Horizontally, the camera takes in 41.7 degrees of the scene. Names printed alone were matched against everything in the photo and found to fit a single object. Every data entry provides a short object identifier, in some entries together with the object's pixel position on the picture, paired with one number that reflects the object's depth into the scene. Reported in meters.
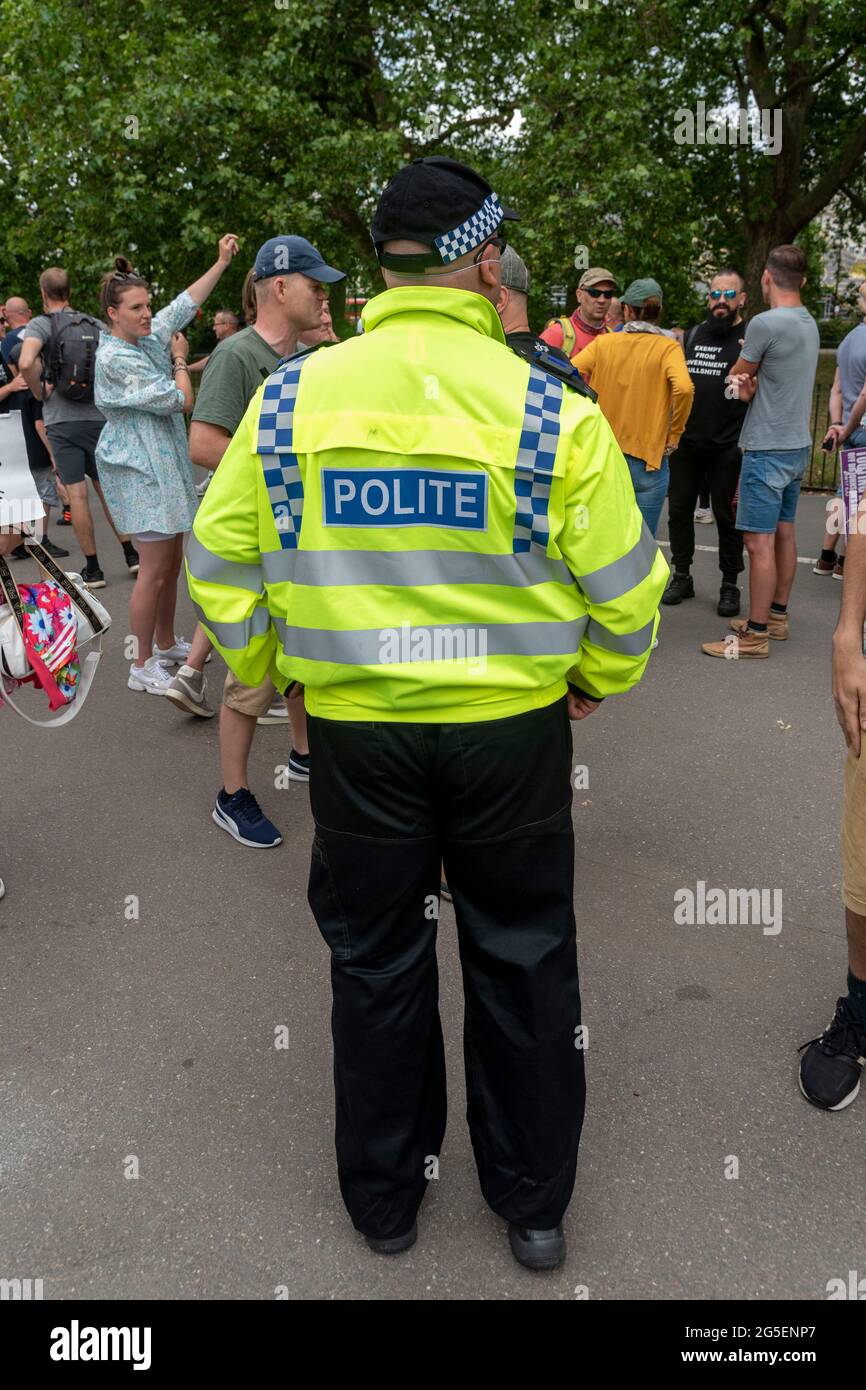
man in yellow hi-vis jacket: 1.92
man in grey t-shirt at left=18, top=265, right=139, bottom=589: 7.66
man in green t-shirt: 3.98
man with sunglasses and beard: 6.63
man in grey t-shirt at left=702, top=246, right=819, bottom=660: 5.89
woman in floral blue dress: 5.32
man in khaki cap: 6.33
